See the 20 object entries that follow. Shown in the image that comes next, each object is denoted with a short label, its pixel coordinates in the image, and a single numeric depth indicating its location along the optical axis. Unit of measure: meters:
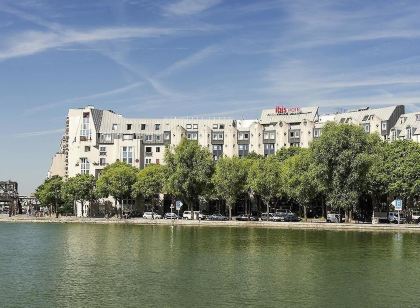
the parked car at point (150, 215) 163.30
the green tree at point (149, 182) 163.75
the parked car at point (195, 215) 157.00
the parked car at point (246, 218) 155.75
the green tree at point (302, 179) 131.54
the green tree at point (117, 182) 166.00
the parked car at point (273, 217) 147.62
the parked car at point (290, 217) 148.11
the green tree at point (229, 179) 150.88
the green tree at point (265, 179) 146.25
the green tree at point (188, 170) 153.62
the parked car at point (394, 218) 136.38
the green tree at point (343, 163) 125.19
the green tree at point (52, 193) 189.00
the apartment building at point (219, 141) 191.00
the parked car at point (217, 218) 155.75
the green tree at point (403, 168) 125.88
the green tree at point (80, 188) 174.12
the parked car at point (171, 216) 159.00
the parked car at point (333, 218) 138.25
